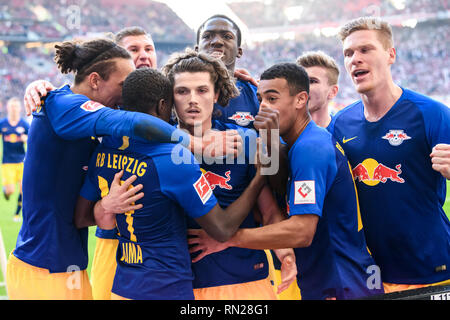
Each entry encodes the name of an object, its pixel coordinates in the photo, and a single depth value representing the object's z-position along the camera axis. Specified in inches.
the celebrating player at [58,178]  193.2
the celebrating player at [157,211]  157.9
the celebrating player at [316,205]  171.8
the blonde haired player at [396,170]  209.6
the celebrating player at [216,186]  181.5
